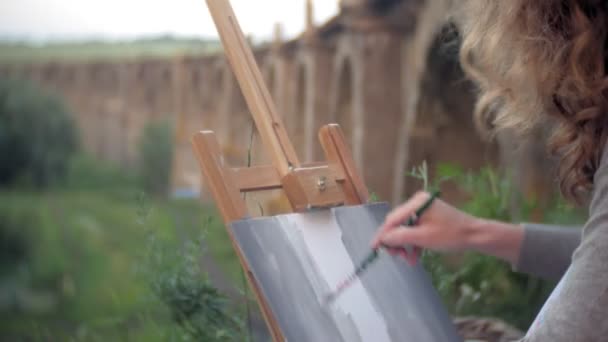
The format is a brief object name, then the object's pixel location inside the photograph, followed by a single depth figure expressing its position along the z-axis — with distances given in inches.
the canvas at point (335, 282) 66.5
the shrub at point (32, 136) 707.4
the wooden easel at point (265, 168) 69.9
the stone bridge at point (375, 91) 277.7
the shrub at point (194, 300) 90.5
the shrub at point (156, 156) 1325.0
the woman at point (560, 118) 53.7
